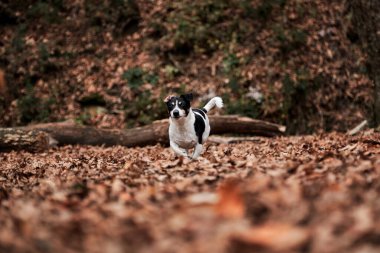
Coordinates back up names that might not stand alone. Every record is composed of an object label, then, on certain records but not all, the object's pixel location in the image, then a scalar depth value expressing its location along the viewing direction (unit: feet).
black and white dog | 24.07
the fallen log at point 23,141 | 32.22
